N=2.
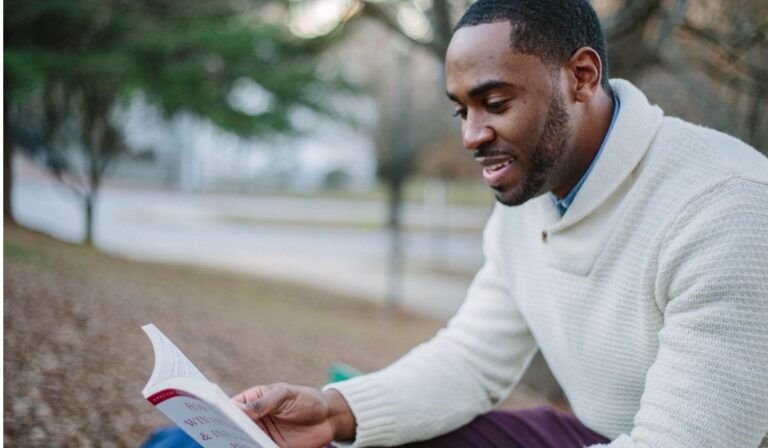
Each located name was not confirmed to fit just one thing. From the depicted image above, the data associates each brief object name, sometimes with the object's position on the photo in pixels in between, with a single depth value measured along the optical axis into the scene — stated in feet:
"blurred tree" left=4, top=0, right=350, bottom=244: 23.11
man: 4.92
